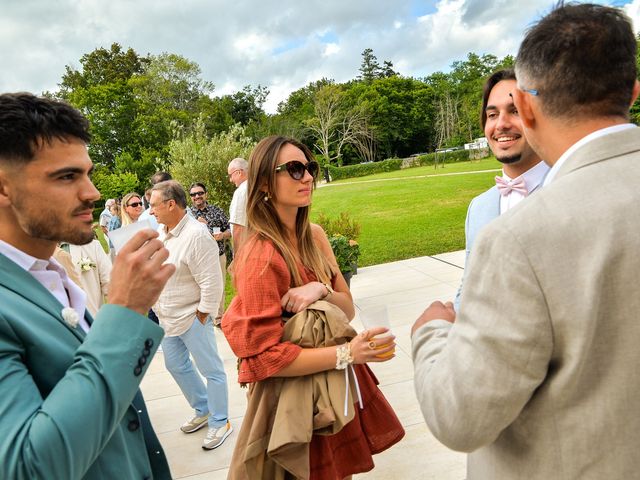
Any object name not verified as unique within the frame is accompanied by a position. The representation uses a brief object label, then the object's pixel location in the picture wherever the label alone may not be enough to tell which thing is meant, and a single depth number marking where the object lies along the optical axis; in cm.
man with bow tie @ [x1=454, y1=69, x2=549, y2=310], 272
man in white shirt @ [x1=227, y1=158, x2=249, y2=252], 641
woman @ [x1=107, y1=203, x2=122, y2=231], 973
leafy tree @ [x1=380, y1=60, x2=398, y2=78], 10206
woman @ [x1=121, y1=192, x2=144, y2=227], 718
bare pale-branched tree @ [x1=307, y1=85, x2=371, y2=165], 7075
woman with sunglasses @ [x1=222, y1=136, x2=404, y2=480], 196
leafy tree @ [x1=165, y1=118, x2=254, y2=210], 1330
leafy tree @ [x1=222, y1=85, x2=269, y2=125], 6652
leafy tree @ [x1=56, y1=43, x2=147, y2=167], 4147
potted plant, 789
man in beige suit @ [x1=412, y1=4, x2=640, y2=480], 94
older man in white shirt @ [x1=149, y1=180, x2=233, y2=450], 393
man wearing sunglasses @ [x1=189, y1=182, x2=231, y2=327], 800
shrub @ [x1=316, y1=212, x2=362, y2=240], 917
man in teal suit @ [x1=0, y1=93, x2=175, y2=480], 97
